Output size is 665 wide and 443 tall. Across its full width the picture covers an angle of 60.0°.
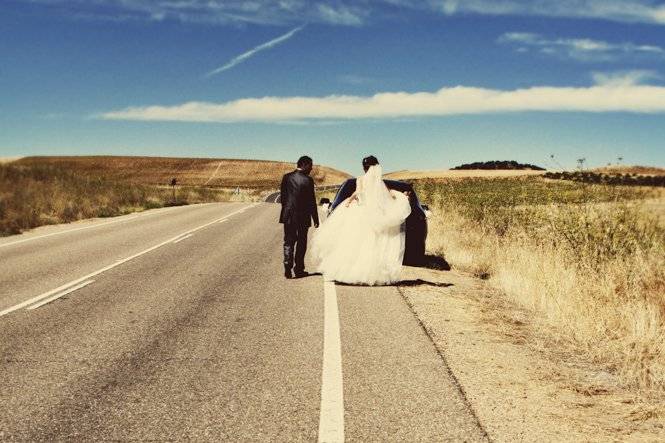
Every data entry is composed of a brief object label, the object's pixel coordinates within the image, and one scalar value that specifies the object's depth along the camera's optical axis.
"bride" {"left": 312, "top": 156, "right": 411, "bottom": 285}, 8.78
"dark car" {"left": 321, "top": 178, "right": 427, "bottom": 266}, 10.56
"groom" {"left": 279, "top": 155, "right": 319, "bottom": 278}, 9.48
